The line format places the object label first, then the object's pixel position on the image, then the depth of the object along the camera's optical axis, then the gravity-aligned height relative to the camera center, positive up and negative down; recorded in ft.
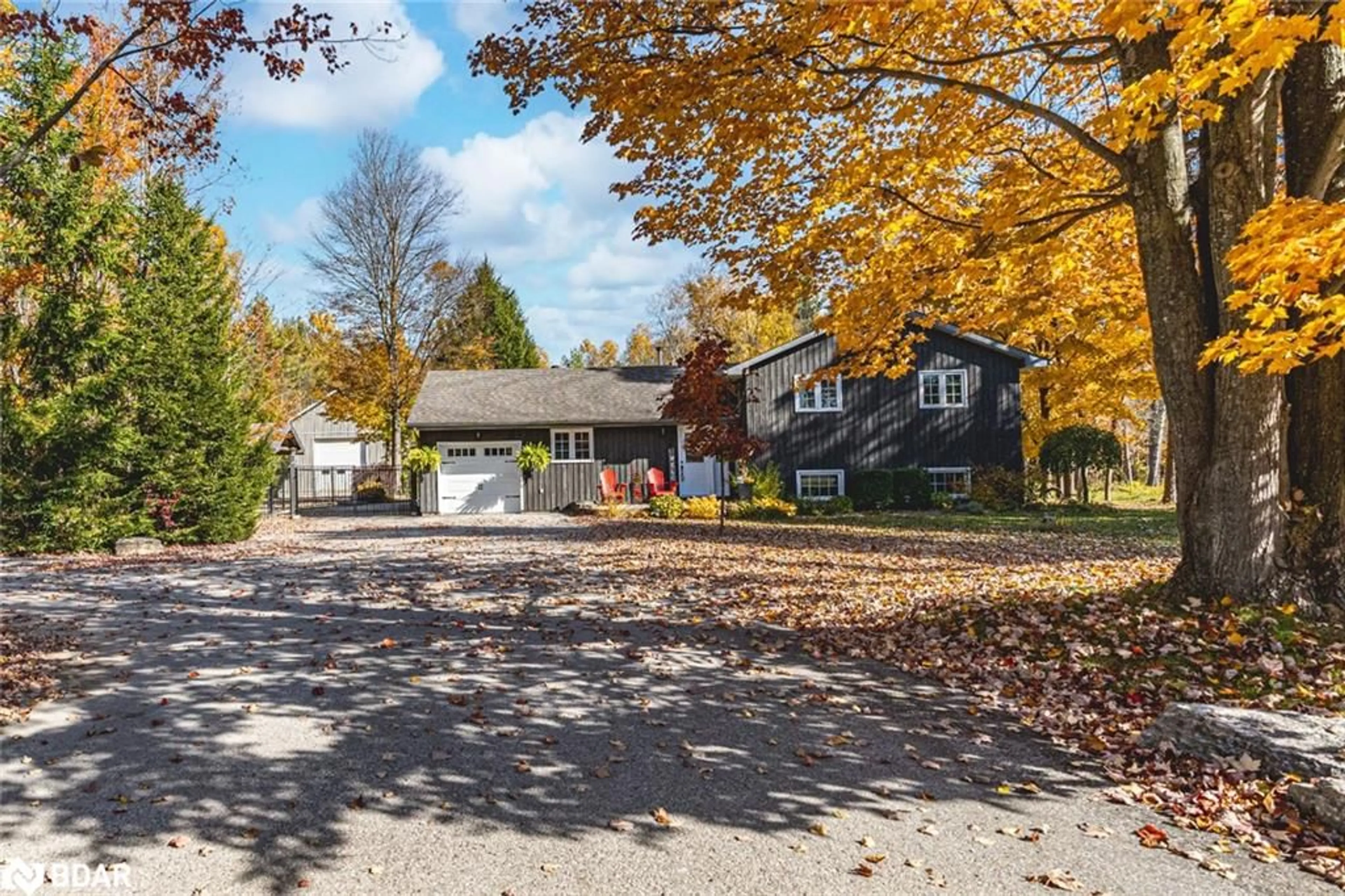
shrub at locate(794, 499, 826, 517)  67.87 -2.85
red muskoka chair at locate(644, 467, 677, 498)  80.79 -0.68
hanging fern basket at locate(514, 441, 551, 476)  79.66 +2.12
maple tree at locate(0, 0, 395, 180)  24.03 +14.96
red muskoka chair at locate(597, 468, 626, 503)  79.97 -0.84
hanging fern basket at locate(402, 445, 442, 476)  77.97 +2.13
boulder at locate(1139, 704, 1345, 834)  12.32 -4.82
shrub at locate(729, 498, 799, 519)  65.92 -2.83
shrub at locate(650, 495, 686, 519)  66.44 -2.50
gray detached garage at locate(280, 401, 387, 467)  143.54 +7.06
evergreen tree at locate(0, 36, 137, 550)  44.91 +8.36
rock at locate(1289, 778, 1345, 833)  11.97 -5.14
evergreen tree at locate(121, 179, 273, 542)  50.57 +6.87
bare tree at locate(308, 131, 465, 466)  102.12 +27.85
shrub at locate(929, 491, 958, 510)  72.23 -2.60
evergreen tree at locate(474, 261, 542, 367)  141.59 +27.92
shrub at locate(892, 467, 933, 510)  73.46 -1.61
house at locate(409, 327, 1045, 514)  77.61 +4.68
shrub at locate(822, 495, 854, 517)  68.90 -2.76
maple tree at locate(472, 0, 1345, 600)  16.63 +9.21
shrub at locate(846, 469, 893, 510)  73.31 -1.48
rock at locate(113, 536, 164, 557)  48.55 -3.74
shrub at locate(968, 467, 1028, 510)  70.03 -1.64
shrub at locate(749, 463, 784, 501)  69.21 -0.86
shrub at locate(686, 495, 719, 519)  65.62 -2.70
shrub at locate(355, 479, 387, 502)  100.94 -1.26
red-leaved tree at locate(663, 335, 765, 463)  54.49 +4.75
